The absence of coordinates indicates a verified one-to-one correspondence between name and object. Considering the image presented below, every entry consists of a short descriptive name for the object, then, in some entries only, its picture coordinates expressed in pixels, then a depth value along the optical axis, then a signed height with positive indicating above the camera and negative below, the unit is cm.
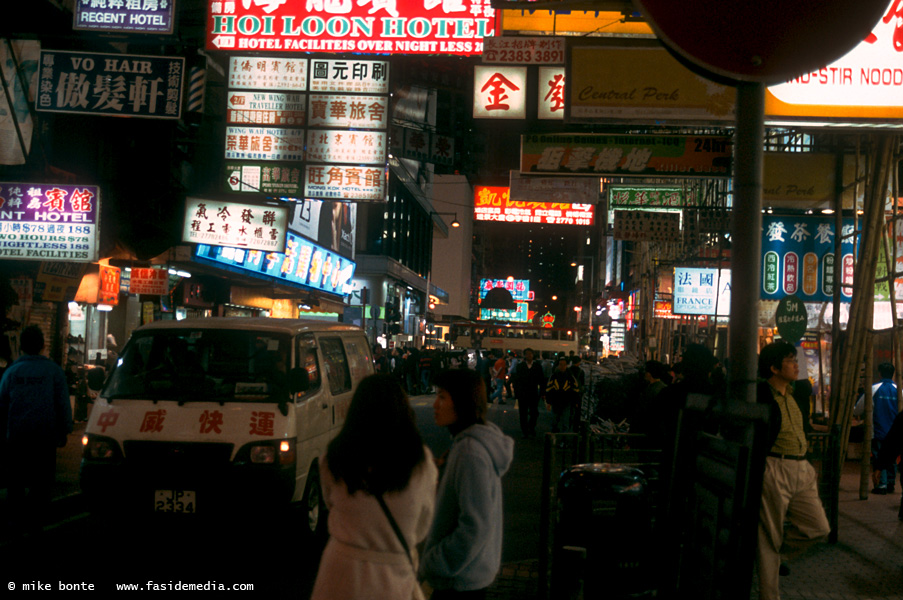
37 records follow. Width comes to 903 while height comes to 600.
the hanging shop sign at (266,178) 1238 +232
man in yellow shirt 489 -104
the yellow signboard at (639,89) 602 +200
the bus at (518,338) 4762 -89
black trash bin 466 -131
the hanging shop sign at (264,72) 1215 +399
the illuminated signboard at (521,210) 2062 +331
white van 635 -98
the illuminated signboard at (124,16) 1073 +427
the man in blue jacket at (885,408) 1077 -97
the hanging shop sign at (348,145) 1216 +285
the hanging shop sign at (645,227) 1584 +226
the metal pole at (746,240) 293 +38
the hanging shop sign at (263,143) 1225 +285
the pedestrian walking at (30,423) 704 -116
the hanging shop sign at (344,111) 1206 +338
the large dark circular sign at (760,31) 243 +103
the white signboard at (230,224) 1505 +180
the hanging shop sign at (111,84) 1080 +328
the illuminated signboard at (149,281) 1529 +56
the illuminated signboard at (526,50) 995 +376
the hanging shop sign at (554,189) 1355 +257
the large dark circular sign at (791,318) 1026 +28
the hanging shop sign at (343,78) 1204 +392
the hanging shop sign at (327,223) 2401 +353
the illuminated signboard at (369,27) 1012 +405
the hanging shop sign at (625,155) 830 +201
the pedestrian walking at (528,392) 1706 -154
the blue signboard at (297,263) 1859 +150
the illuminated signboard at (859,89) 545 +187
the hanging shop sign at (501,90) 1013 +324
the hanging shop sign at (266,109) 1211 +339
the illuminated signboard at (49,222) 1015 +114
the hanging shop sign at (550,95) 1005 +319
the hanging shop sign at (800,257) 1295 +144
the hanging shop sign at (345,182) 1217 +225
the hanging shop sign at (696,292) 1895 +106
